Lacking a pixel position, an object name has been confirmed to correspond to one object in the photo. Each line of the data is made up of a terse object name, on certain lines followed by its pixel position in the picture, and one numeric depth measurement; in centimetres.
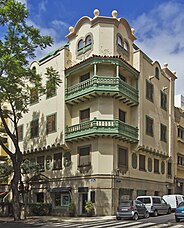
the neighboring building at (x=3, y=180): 2331
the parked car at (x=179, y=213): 1416
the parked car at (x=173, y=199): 1969
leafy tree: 1506
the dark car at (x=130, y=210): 1511
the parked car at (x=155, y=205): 1692
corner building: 1821
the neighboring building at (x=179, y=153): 2535
